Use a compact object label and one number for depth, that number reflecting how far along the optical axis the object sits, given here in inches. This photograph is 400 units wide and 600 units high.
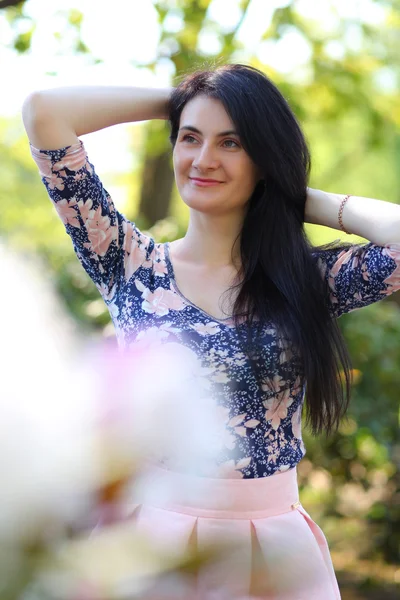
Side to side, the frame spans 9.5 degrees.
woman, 128.4
